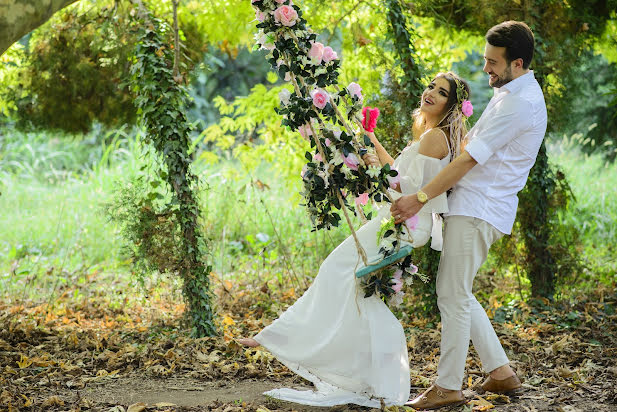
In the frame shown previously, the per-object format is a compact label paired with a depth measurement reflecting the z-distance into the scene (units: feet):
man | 22.25
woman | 23.22
